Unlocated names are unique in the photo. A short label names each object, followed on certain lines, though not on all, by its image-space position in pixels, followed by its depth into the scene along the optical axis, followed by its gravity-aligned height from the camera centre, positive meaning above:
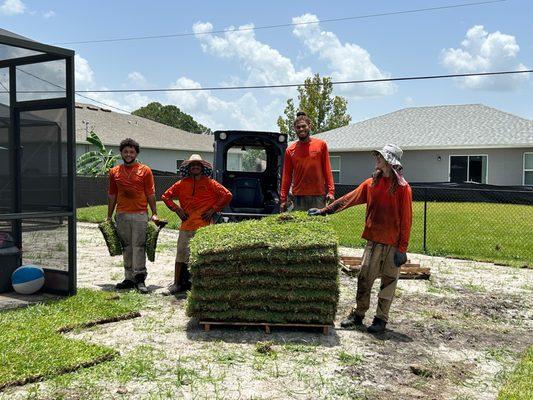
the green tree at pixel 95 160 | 26.25 +0.60
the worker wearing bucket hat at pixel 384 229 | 5.87 -0.58
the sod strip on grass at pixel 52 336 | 4.38 -1.52
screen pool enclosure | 6.95 +0.18
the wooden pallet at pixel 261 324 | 5.74 -1.56
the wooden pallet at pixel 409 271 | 8.85 -1.54
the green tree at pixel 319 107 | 39.31 +4.79
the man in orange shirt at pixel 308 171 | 7.41 +0.04
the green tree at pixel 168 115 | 73.88 +7.79
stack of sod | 5.70 -1.09
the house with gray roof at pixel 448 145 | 23.22 +1.27
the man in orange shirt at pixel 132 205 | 7.53 -0.44
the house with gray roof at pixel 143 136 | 30.25 +2.18
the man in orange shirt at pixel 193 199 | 7.32 -0.34
